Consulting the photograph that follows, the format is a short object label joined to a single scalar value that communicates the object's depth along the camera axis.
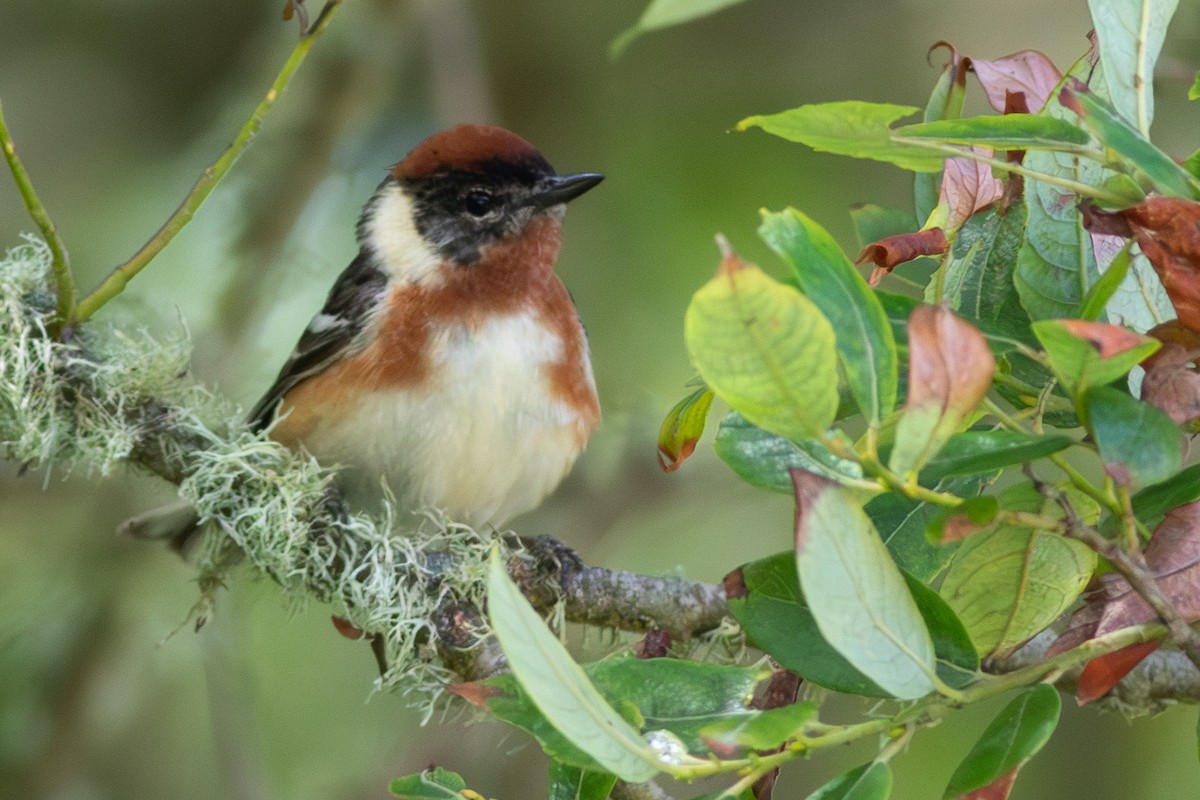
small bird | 2.99
